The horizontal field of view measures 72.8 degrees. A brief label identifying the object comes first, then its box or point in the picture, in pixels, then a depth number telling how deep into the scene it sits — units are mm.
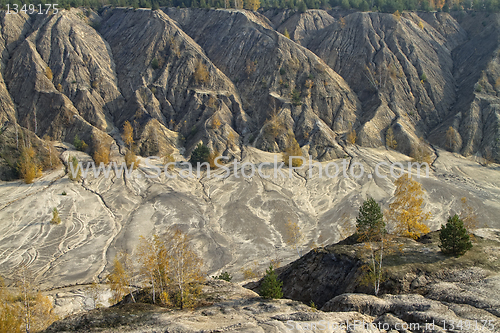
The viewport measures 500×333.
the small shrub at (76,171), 46906
